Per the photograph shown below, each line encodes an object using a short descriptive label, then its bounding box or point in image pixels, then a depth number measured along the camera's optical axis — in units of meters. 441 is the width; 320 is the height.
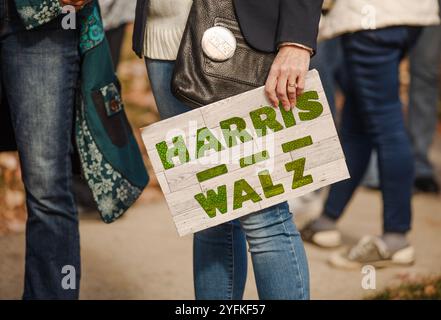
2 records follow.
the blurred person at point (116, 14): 7.42
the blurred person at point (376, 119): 7.16
